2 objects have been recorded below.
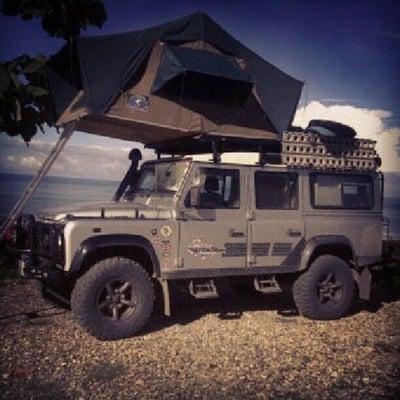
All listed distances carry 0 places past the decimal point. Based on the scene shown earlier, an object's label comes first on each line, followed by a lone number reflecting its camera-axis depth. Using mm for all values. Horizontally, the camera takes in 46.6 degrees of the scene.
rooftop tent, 6109
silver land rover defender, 5605
